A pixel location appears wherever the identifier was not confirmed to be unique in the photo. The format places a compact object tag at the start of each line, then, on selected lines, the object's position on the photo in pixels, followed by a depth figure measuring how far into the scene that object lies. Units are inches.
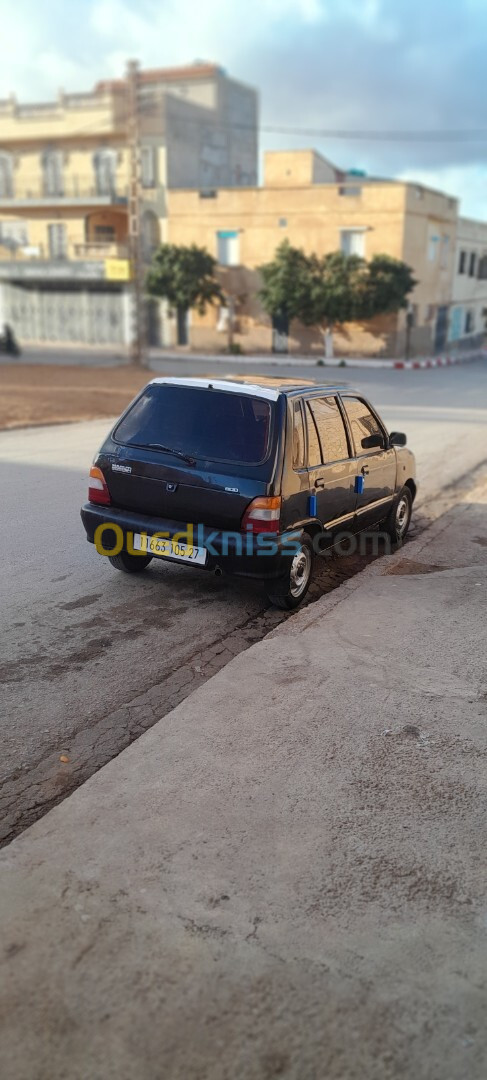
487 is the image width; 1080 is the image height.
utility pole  1066.1
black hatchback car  222.5
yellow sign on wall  1627.7
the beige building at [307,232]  1529.3
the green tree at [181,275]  1560.0
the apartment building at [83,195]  1708.9
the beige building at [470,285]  1952.5
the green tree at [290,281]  1498.5
